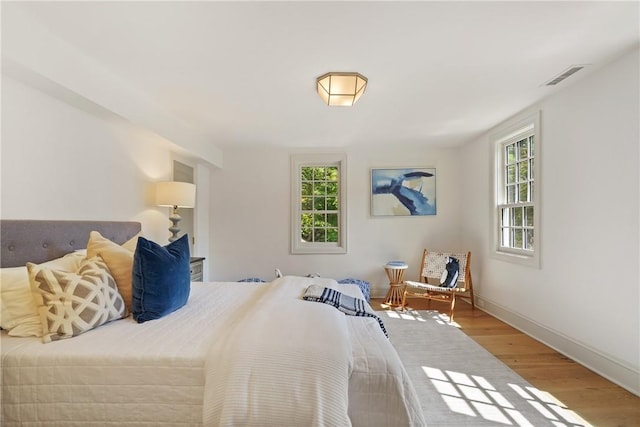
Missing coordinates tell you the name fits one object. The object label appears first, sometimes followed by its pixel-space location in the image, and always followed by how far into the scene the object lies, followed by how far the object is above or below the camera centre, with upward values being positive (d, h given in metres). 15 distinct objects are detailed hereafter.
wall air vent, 2.13 +1.15
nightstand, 3.16 -0.61
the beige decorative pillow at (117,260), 1.60 -0.25
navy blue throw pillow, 1.50 -0.37
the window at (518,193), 2.86 +0.29
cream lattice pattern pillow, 1.25 -0.40
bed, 0.99 -0.61
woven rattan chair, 3.59 -0.83
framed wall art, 4.46 +0.41
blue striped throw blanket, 1.65 -0.51
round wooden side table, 4.02 -0.93
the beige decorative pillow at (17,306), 1.29 -0.43
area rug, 1.69 -1.20
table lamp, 2.96 +0.23
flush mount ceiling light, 2.16 +1.05
